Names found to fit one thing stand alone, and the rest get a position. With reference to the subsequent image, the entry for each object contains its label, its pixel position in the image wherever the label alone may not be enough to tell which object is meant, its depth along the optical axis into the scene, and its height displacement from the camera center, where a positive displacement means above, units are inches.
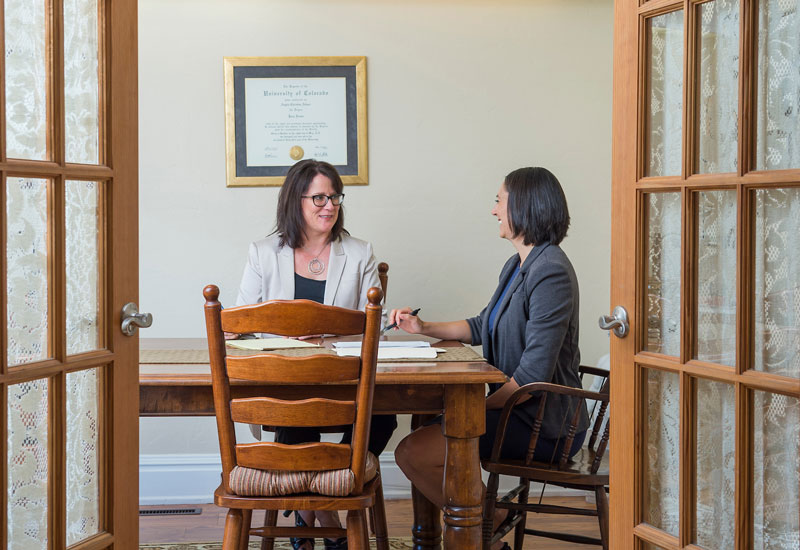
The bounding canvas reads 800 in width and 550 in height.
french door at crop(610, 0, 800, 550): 53.3 -2.0
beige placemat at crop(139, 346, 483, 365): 96.8 -13.0
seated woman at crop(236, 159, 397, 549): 124.3 -1.0
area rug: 119.7 -43.2
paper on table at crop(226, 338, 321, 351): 100.2 -11.8
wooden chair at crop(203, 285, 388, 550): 76.7 -15.8
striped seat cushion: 80.2 -22.8
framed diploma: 143.6 +23.0
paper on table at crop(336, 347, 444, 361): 96.8 -12.6
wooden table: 86.0 -16.1
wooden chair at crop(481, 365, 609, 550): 93.4 -25.9
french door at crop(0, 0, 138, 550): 55.8 -1.6
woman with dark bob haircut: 98.8 -10.1
